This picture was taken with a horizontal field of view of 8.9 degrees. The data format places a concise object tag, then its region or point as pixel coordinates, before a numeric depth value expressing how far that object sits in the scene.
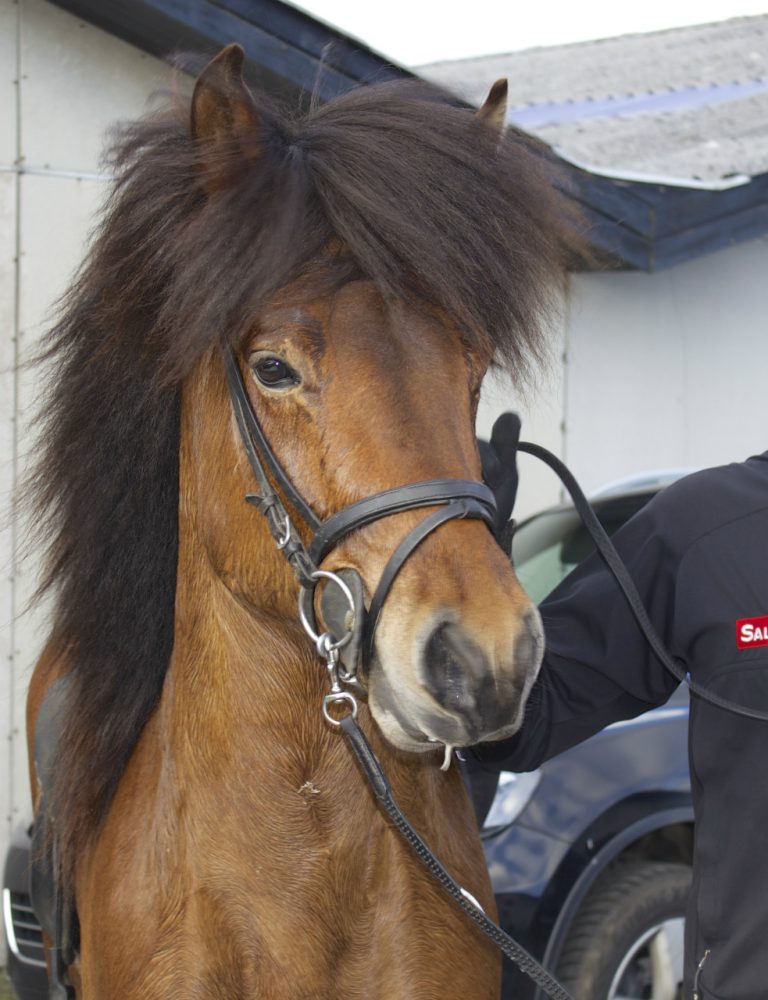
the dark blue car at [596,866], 5.79
